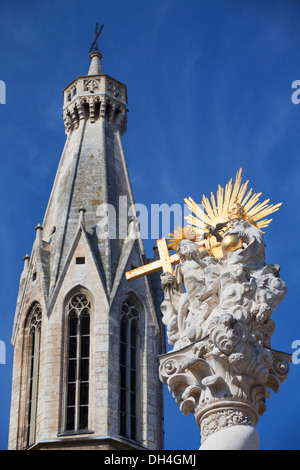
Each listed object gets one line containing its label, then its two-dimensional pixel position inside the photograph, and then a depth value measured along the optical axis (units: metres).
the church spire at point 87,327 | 36.41
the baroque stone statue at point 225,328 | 12.07
